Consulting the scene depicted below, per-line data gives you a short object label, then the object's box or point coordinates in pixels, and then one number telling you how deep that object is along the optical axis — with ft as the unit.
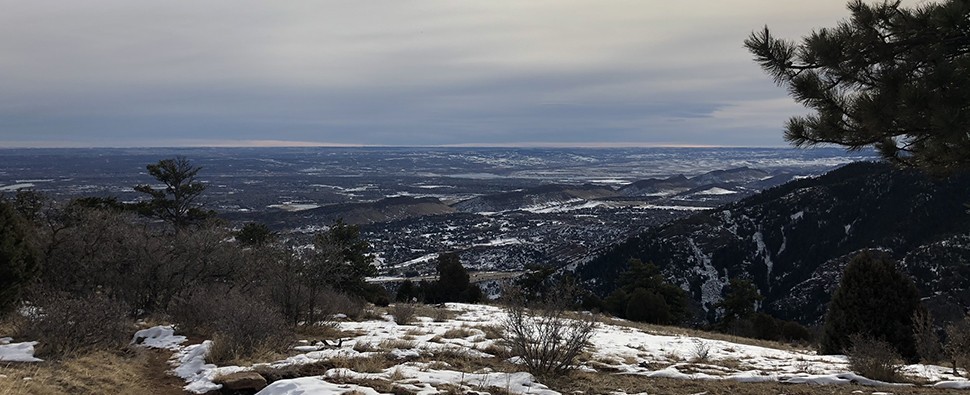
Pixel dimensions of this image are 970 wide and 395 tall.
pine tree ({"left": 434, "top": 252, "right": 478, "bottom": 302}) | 140.09
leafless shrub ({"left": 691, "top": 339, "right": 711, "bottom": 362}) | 39.96
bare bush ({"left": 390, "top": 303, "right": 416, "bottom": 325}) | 61.82
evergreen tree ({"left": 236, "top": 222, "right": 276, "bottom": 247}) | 109.40
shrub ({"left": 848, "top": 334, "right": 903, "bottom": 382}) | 31.94
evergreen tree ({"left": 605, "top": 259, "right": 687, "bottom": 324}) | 114.73
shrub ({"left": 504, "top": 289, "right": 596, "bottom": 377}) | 28.89
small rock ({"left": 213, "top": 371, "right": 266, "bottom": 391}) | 26.61
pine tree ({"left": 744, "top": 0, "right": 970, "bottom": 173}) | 21.93
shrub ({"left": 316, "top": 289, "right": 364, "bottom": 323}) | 56.03
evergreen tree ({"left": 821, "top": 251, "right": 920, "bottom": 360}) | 47.14
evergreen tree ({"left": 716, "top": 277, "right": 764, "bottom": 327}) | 123.65
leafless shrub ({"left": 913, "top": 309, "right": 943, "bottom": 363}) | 41.63
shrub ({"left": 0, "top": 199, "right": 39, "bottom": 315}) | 44.24
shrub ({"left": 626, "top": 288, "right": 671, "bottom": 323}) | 114.11
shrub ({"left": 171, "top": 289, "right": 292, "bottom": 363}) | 33.45
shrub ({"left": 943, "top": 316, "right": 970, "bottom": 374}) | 35.88
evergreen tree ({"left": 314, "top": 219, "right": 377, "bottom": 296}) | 107.14
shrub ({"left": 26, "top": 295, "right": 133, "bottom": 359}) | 32.50
